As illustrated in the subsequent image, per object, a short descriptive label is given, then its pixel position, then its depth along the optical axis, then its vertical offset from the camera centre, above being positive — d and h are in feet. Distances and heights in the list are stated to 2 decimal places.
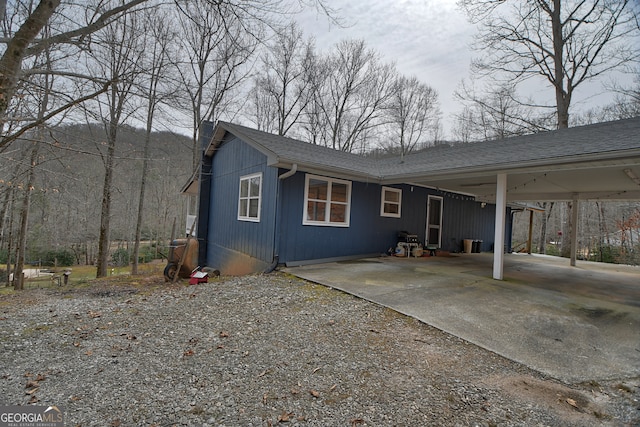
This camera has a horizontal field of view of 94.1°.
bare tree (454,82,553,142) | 47.37 +21.38
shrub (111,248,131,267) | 63.72 -10.57
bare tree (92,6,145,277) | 12.90 +7.54
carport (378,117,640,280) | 16.07 +4.52
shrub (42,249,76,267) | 61.17 -11.18
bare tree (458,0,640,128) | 39.42 +27.85
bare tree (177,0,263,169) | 45.06 +23.28
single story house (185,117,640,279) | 19.35 +3.72
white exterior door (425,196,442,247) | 34.02 +0.76
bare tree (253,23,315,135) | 63.52 +28.40
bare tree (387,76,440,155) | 70.54 +27.45
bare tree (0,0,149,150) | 10.38 +6.46
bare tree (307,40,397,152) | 68.18 +29.93
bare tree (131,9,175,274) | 14.42 +7.05
